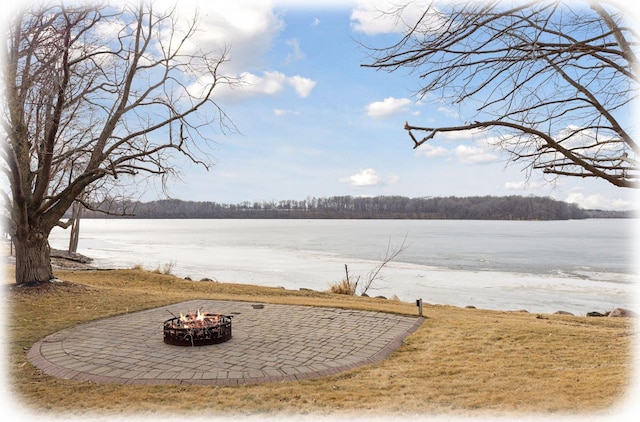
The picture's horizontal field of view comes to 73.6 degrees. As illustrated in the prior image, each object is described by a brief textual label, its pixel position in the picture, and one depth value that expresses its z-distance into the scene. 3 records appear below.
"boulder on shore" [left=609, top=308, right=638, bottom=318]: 11.09
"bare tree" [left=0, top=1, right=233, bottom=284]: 7.33
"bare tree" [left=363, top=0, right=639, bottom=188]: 3.86
